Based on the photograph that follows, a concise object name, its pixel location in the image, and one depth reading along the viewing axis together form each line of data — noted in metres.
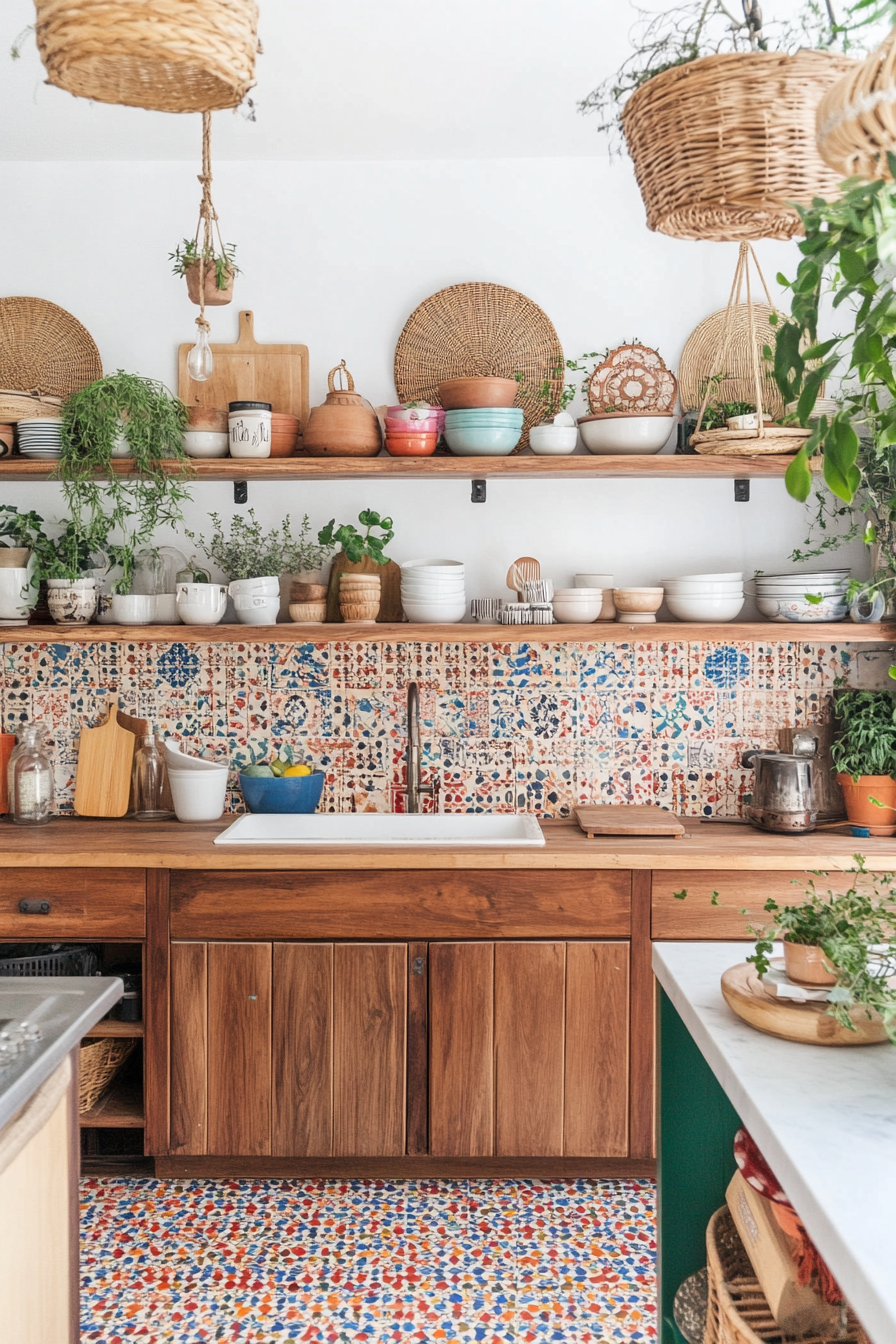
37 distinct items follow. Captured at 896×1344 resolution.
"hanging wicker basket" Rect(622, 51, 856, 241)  1.44
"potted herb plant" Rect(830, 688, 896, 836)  3.20
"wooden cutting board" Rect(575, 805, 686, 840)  3.04
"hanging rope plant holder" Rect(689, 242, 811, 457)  2.97
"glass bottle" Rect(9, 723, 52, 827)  3.28
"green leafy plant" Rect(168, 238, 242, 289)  2.94
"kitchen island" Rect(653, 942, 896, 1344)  1.00
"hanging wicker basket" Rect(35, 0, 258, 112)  1.20
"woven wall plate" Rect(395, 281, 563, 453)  3.40
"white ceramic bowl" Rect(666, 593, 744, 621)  3.22
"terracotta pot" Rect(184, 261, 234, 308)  3.05
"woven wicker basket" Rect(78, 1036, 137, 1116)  2.93
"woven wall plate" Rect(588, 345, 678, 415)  3.29
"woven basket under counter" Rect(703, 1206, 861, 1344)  1.33
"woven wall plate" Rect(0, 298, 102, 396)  3.44
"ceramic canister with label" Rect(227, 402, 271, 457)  3.17
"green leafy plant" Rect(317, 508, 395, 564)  3.24
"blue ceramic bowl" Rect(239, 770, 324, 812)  3.28
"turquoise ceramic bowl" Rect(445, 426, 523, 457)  3.17
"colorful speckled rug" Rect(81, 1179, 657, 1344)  2.36
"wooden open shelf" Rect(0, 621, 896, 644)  3.14
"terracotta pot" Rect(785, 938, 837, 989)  1.45
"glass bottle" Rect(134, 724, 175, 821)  3.37
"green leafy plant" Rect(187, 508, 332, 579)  3.41
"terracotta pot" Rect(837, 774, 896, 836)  3.17
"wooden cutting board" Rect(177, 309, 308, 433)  3.44
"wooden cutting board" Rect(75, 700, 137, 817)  3.37
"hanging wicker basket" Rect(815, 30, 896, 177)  0.91
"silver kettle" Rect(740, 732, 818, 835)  3.12
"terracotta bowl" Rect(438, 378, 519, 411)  3.16
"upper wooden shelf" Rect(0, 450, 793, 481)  3.13
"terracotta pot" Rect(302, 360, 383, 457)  3.22
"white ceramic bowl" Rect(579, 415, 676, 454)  3.17
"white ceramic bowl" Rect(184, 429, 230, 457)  3.20
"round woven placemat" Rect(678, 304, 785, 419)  3.38
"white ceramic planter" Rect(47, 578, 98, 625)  3.22
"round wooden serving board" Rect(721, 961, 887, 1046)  1.41
